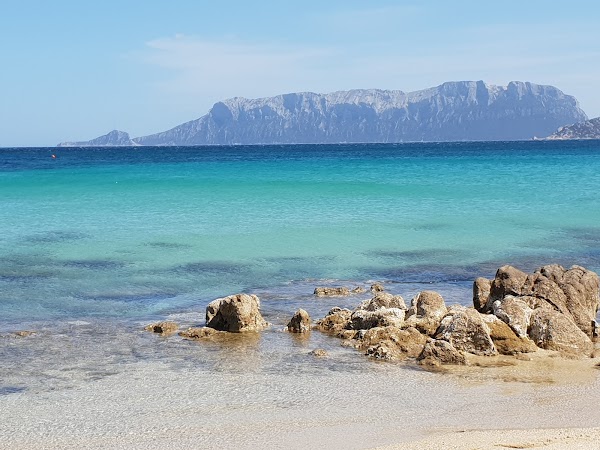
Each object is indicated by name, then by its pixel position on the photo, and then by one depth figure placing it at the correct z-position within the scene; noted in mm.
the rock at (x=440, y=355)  11453
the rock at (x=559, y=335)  12102
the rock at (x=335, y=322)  13477
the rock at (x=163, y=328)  13367
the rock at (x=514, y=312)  12414
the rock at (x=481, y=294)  14141
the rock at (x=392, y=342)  11883
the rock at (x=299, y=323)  13344
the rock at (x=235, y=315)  13414
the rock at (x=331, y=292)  16422
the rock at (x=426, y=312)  12781
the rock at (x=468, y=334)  11883
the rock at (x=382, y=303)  13836
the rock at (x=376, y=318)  13023
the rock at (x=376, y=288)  16609
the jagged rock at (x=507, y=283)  13656
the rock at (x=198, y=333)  13188
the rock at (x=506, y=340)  11969
